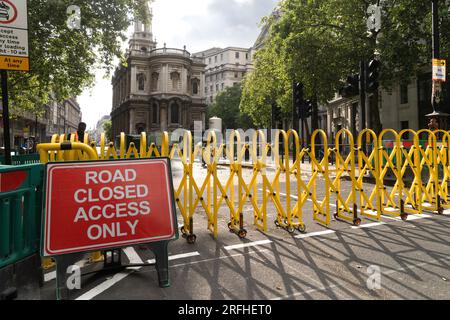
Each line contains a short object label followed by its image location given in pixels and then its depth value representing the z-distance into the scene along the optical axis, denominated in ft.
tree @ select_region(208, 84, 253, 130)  228.63
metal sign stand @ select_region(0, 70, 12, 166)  18.47
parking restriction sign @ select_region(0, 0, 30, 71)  17.20
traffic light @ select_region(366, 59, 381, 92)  39.60
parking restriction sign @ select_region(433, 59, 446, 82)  37.11
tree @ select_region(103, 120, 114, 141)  407.97
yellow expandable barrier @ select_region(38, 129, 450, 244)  18.12
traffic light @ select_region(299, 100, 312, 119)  53.62
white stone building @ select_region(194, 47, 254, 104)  336.08
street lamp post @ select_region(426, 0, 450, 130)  37.68
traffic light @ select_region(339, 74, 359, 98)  43.88
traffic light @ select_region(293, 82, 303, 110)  53.42
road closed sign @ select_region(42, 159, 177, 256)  11.83
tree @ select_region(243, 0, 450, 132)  58.75
